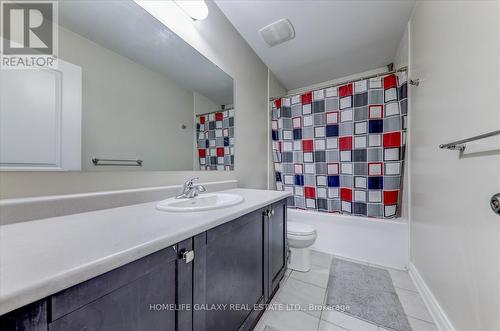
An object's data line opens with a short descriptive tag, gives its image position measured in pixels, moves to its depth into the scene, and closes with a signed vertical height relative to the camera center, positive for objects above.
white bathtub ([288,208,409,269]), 1.76 -0.72
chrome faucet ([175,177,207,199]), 1.18 -0.15
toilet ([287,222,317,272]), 1.68 -0.69
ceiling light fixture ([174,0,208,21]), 1.25 +1.05
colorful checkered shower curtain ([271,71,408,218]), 1.80 +0.21
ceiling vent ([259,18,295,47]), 1.72 +1.26
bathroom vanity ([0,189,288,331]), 0.36 -0.27
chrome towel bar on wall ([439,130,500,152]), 0.84 +0.09
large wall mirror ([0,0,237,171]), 0.71 +0.31
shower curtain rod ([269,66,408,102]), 1.73 +0.88
